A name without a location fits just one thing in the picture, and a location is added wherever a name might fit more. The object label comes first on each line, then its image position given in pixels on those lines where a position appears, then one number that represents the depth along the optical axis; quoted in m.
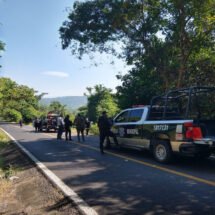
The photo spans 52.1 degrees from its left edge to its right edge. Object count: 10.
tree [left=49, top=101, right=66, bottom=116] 64.30
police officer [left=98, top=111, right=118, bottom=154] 8.81
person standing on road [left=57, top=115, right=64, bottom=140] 14.60
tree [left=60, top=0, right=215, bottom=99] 13.05
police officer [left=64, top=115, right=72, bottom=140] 13.67
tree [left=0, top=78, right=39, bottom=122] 52.01
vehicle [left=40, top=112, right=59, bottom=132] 21.18
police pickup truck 6.11
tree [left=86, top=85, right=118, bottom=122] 45.86
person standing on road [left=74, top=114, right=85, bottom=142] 13.04
